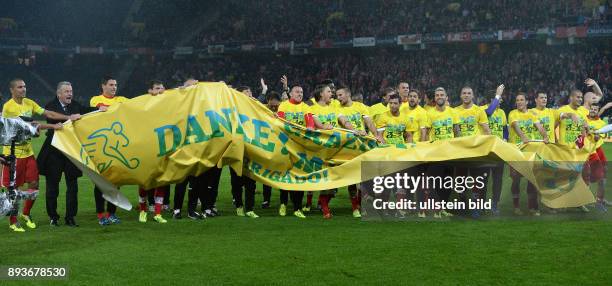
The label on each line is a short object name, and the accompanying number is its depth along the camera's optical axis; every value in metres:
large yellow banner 10.23
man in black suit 10.27
